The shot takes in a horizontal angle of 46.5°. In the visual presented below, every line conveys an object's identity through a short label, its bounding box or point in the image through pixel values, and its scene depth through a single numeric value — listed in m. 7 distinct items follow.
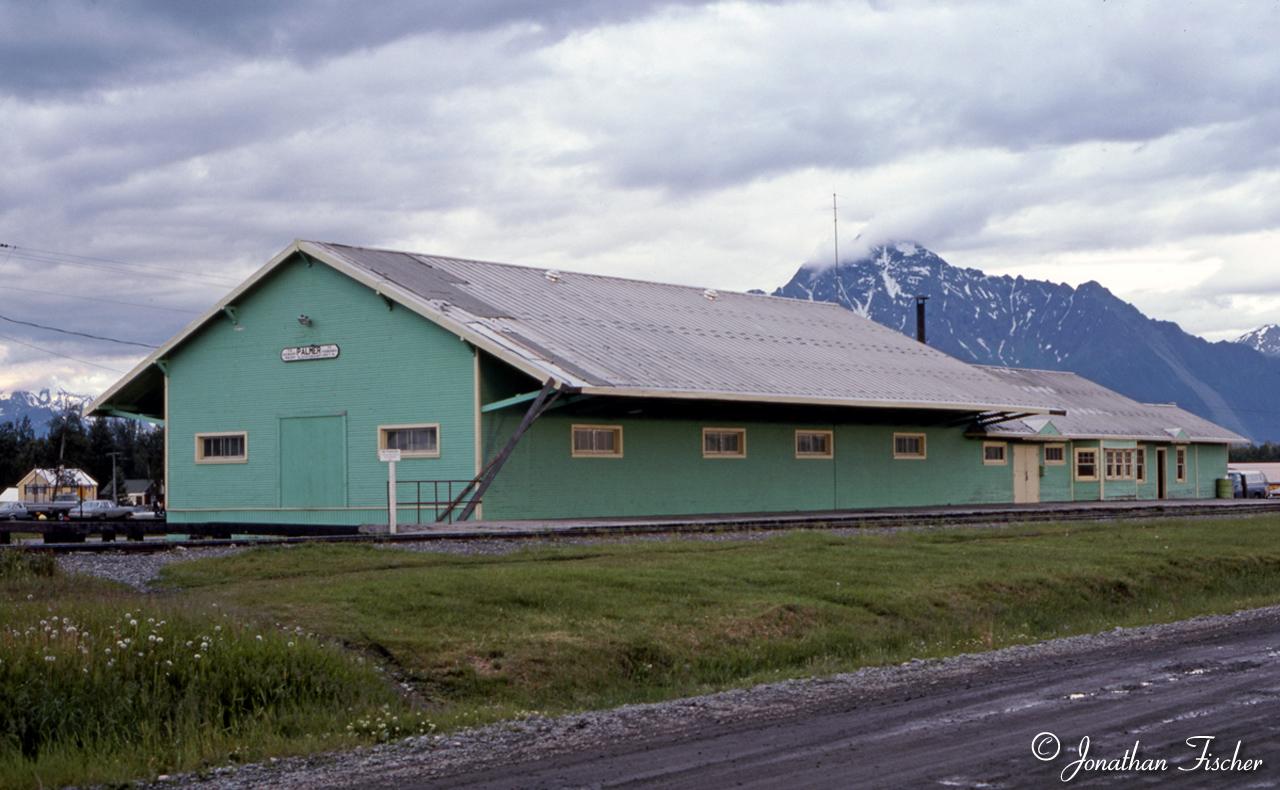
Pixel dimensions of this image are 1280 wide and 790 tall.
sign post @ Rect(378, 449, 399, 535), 26.98
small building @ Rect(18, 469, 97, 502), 99.44
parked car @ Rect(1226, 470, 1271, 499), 67.69
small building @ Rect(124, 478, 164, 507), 110.54
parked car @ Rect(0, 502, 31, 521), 62.89
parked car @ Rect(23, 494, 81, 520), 65.12
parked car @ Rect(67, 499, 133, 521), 66.50
